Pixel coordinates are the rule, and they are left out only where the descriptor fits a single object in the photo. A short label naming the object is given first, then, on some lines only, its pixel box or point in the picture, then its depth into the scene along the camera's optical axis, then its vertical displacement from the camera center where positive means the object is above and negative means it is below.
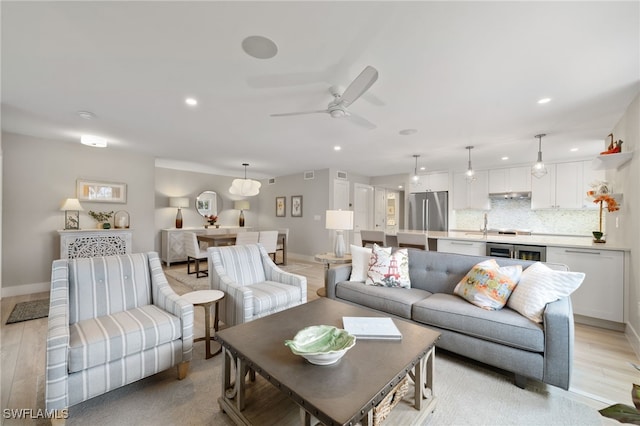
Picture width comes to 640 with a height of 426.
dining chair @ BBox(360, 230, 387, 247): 4.23 -0.37
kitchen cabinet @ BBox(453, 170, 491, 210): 6.00 +0.56
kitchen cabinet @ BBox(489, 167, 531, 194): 5.50 +0.80
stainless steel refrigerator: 6.42 +0.12
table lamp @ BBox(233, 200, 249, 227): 7.70 +0.25
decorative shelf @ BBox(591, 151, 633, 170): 2.66 +0.61
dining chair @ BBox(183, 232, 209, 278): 4.89 -0.70
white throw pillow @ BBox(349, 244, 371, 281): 2.96 -0.54
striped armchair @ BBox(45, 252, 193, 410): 1.48 -0.76
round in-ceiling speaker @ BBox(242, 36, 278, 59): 1.75 +1.17
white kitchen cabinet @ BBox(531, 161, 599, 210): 4.95 +0.59
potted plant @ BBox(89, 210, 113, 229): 4.46 -0.09
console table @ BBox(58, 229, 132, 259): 4.02 -0.48
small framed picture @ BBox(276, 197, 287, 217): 7.48 +0.25
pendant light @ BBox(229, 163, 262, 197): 5.83 +0.61
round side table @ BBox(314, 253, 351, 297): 3.20 -0.55
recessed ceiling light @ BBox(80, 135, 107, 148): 3.84 +1.07
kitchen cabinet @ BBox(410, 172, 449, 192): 6.48 +0.85
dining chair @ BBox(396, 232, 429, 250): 3.87 -0.37
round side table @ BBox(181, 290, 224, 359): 2.16 -0.73
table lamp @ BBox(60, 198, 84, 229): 4.02 +0.01
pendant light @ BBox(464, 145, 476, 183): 4.40 +0.73
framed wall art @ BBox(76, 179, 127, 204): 4.36 +0.38
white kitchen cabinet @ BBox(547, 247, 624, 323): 2.78 -0.72
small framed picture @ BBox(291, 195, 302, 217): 7.08 +0.25
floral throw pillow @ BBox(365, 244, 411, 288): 2.75 -0.57
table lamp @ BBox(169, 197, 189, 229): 6.39 +0.24
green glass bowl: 1.29 -0.69
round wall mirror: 7.03 +0.30
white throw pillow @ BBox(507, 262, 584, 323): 1.86 -0.54
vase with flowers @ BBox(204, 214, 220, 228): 6.95 -0.16
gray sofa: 1.71 -0.80
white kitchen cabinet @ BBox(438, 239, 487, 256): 3.73 -0.45
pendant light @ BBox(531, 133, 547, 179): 3.66 +0.69
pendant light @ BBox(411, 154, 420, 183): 4.85 +0.71
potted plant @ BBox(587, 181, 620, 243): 2.98 +0.24
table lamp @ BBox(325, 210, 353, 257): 3.33 -0.10
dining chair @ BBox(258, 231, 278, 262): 5.32 -0.52
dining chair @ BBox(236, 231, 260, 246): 5.08 -0.46
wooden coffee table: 1.08 -0.76
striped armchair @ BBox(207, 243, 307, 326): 2.36 -0.72
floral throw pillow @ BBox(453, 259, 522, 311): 2.11 -0.57
